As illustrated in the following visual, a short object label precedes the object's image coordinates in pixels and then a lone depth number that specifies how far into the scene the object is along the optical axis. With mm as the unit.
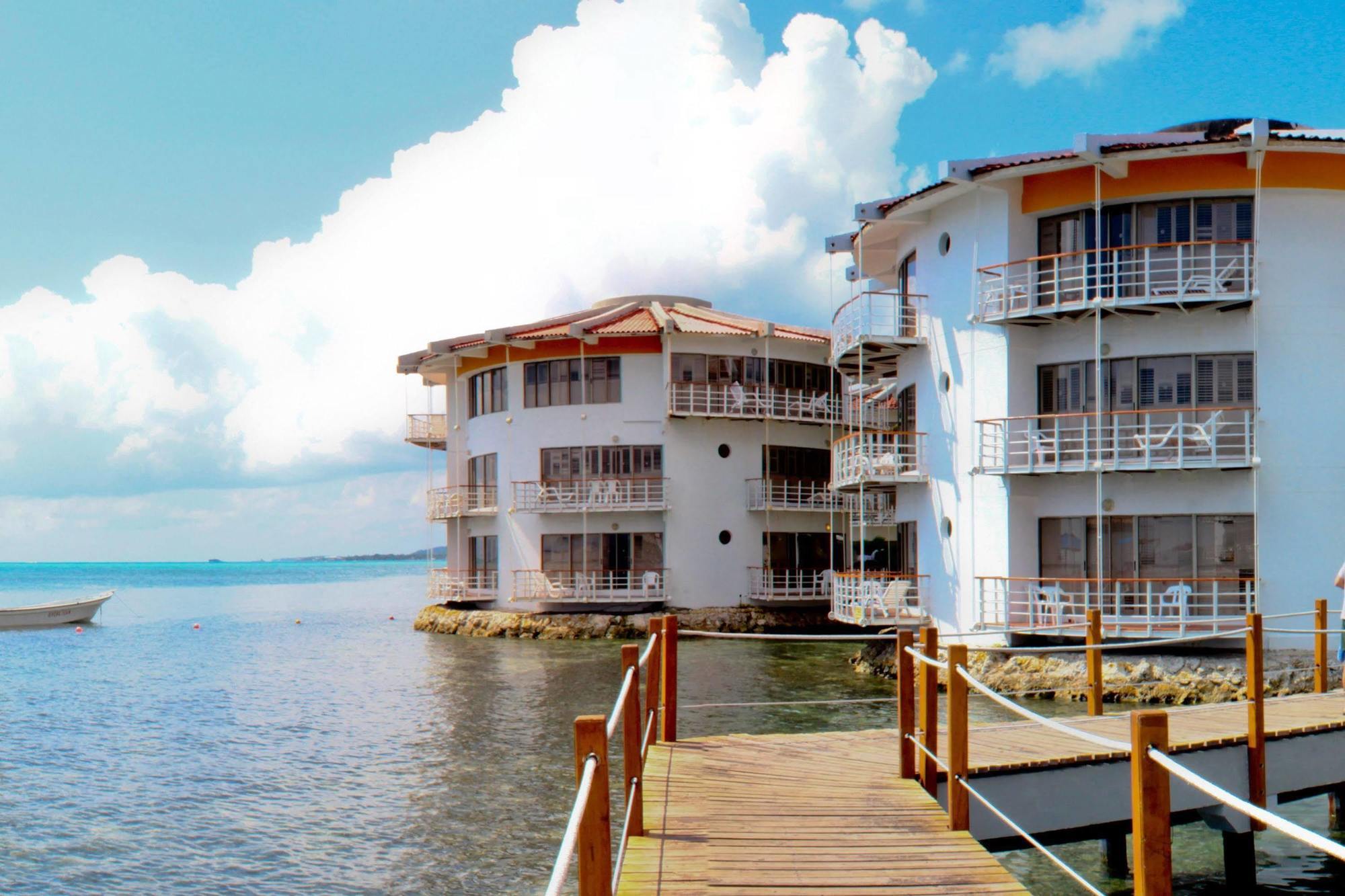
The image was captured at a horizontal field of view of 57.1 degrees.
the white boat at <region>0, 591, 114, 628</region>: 55500
